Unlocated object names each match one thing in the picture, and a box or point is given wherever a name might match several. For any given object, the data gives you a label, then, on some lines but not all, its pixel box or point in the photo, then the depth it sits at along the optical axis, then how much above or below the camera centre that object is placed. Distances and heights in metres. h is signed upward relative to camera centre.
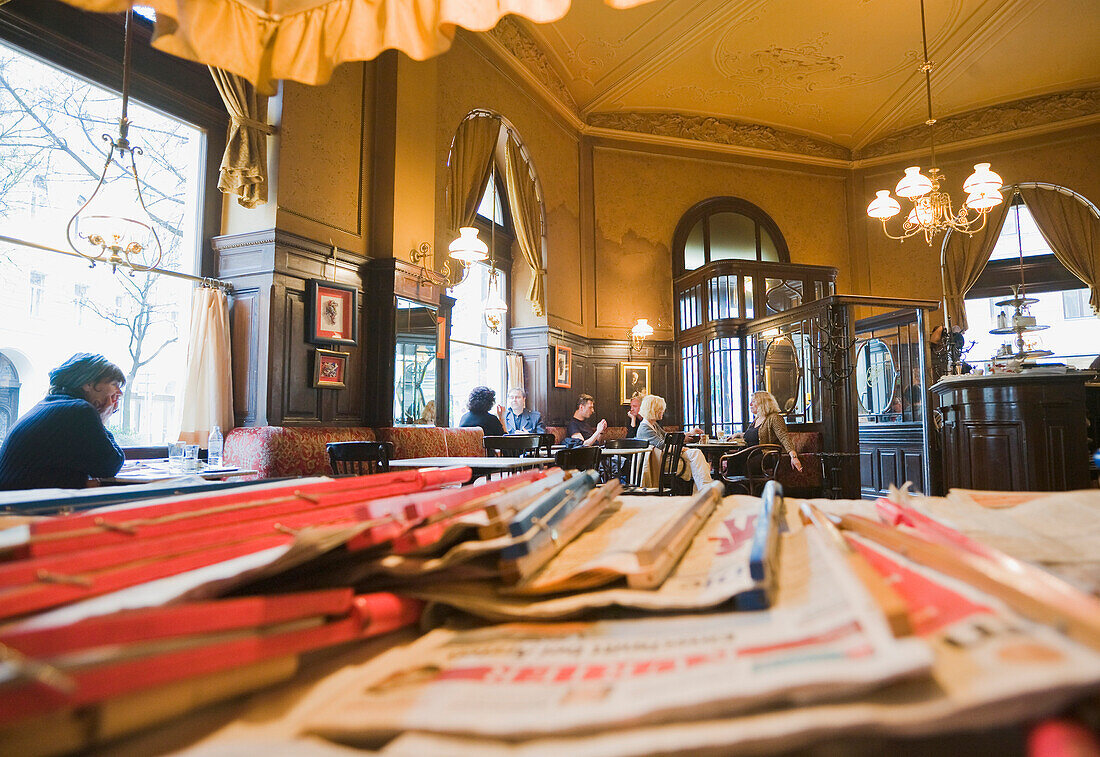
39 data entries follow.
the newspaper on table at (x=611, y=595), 0.59 -0.16
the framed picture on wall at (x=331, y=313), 5.42 +1.04
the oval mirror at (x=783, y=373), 8.49 +0.74
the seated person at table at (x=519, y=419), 8.23 +0.12
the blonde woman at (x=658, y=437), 6.66 -0.11
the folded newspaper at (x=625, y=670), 0.38 -0.18
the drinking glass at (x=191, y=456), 3.60 -0.15
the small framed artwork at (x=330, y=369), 5.43 +0.53
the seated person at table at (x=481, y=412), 6.80 +0.18
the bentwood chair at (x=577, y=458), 4.54 -0.22
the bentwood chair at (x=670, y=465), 5.55 -0.36
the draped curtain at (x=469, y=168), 7.51 +3.20
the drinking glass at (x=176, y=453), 3.77 -0.14
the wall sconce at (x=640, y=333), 10.20 +1.54
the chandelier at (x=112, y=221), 3.83 +1.33
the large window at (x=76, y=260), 3.82 +1.17
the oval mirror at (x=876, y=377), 8.22 +0.66
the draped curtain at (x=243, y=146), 4.88 +2.27
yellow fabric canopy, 1.23 +0.80
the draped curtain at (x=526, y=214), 8.70 +3.04
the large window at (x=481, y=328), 8.12 +1.36
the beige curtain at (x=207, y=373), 4.75 +0.44
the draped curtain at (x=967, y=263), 10.21 +2.67
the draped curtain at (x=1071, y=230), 9.66 +3.04
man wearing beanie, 2.84 -0.03
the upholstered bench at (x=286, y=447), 4.62 -0.14
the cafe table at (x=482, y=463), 3.84 -0.23
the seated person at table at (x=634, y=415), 8.86 +0.18
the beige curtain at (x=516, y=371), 8.81 +0.81
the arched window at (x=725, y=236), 10.89 +3.37
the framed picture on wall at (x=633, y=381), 10.30 +0.77
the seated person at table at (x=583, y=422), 9.10 +0.09
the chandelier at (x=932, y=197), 6.62 +2.52
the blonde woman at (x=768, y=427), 6.59 -0.01
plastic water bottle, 4.01 -0.13
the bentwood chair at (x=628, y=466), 5.66 -0.39
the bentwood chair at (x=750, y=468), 6.20 -0.43
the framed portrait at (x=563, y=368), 9.12 +0.89
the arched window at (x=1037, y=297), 9.73 +2.08
